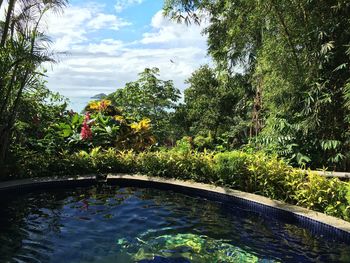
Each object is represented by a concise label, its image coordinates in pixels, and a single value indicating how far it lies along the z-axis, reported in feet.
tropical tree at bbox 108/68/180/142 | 41.55
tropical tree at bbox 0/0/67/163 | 19.57
